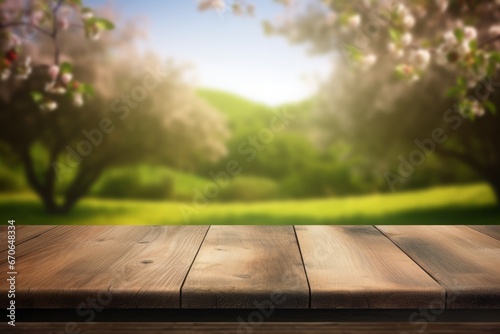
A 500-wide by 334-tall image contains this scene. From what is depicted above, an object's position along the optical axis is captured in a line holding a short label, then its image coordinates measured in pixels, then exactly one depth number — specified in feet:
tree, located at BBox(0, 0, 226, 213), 10.48
